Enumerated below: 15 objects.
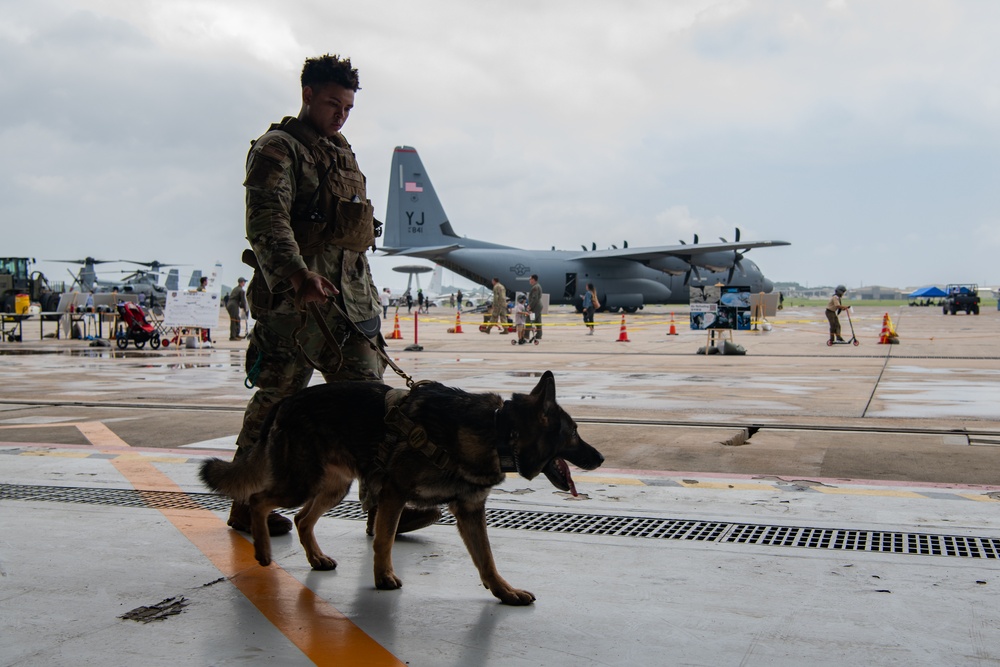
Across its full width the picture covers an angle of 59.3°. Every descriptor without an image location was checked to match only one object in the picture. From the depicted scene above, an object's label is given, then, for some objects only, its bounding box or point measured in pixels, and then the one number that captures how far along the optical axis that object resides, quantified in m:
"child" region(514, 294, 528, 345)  21.58
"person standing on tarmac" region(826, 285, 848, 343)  21.05
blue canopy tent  85.81
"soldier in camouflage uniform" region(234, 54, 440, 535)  4.30
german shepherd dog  3.31
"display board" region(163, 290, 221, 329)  20.16
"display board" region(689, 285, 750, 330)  18.61
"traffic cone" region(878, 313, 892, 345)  20.84
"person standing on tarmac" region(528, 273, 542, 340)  23.00
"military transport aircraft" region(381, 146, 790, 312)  41.50
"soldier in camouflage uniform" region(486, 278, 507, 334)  27.49
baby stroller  20.48
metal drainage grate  4.00
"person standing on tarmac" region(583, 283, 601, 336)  29.61
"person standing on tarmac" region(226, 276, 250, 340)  23.06
